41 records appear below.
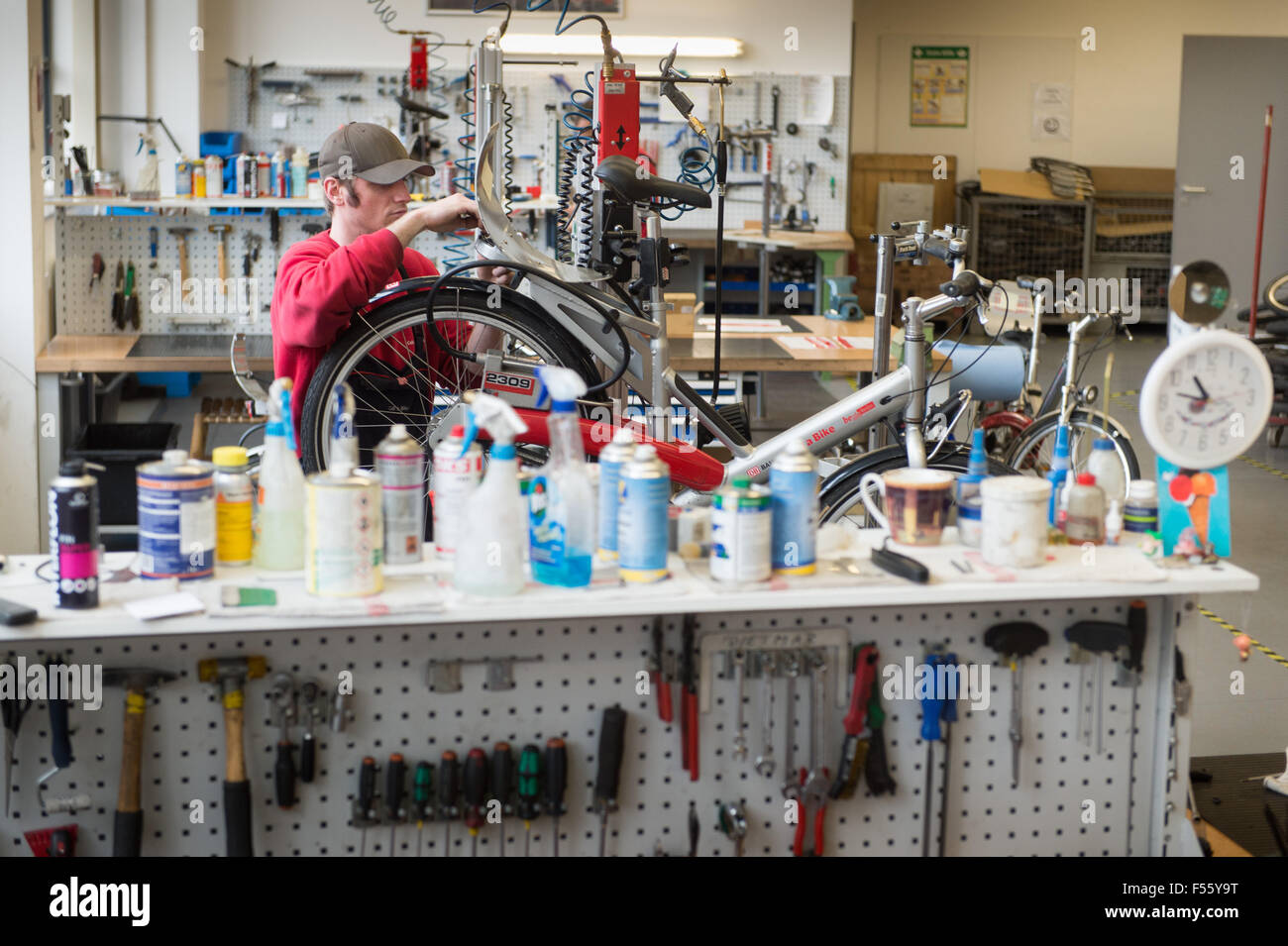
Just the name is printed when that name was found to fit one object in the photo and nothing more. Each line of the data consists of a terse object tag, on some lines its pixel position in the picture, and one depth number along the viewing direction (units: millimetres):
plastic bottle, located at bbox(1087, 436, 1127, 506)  2211
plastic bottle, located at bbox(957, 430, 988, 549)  2066
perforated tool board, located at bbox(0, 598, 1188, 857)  1893
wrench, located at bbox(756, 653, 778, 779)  2029
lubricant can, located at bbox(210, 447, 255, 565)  1914
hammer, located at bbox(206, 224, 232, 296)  5680
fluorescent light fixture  8383
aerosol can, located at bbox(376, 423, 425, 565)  1891
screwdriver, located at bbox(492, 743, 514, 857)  1948
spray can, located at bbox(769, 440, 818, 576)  1899
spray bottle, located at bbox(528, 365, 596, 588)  1824
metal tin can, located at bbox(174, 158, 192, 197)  6051
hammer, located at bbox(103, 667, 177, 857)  1834
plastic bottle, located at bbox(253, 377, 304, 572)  1892
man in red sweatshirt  2705
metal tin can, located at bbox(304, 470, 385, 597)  1750
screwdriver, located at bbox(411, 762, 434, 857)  1921
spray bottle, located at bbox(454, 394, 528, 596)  1758
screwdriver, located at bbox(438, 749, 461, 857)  1925
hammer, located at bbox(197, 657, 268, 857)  1856
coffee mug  2074
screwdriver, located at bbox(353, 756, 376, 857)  1914
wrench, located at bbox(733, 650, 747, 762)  2006
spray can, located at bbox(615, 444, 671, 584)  1851
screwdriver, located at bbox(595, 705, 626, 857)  1959
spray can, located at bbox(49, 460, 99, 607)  1716
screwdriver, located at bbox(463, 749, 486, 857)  1930
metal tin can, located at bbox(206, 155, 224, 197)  5988
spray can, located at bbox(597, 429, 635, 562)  1921
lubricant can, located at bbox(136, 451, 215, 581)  1808
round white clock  1931
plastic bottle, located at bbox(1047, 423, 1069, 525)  2156
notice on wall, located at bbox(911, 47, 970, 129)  11383
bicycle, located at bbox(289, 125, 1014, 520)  2799
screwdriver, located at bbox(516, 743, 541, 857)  1955
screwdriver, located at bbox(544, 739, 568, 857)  1963
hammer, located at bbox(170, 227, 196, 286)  5605
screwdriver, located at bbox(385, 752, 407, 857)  1913
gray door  8703
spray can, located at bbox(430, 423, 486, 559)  1895
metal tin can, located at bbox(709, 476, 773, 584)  1847
